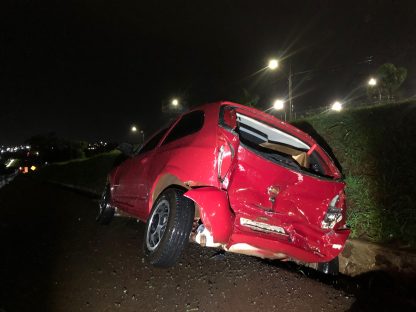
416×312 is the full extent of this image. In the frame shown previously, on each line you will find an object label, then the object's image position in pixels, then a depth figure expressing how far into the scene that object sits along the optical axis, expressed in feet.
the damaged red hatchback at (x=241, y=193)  9.89
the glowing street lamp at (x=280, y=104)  61.50
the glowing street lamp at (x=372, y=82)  104.53
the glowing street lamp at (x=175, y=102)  123.03
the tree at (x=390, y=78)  101.19
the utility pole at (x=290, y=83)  47.53
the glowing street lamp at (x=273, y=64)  46.50
